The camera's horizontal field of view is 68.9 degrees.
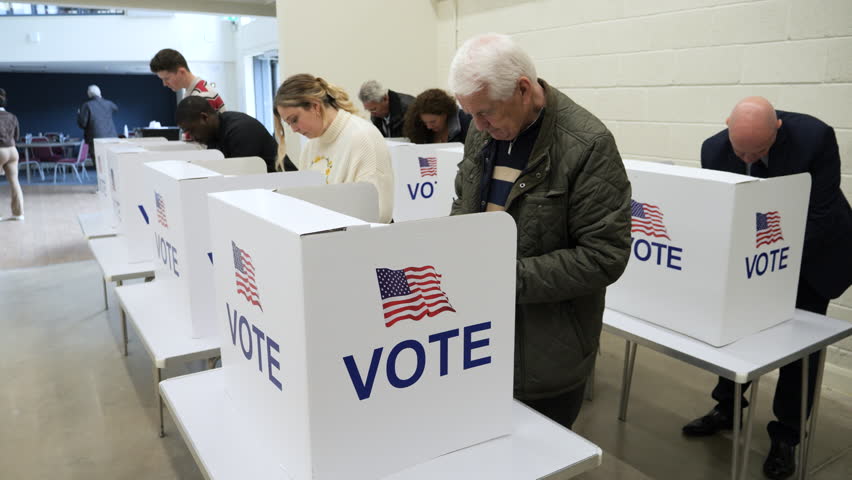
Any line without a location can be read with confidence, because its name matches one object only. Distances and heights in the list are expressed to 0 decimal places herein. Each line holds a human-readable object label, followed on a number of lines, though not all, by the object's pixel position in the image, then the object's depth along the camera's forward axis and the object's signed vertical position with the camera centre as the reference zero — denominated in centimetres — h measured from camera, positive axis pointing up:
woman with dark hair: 319 -1
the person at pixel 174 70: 334 +25
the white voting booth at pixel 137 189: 231 -29
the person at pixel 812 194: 186 -22
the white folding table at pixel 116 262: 244 -60
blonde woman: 197 -5
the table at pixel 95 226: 312 -57
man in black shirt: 252 -6
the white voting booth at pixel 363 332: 84 -32
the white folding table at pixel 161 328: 160 -59
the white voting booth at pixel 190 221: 153 -27
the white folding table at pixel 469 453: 99 -55
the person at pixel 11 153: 606 -36
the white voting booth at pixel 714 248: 155 -34
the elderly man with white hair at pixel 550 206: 113 -17
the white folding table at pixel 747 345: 153 -59
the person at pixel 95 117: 833 -2
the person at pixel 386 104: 377 +7
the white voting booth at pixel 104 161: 348 -26
